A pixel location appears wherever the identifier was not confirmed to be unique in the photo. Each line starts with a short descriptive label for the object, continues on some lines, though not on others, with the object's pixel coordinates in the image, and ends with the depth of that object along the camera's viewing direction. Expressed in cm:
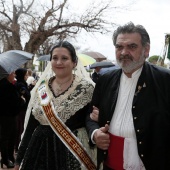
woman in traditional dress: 253
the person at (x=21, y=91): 549
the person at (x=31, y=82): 720
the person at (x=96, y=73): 767
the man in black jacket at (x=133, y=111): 188
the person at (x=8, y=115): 455
